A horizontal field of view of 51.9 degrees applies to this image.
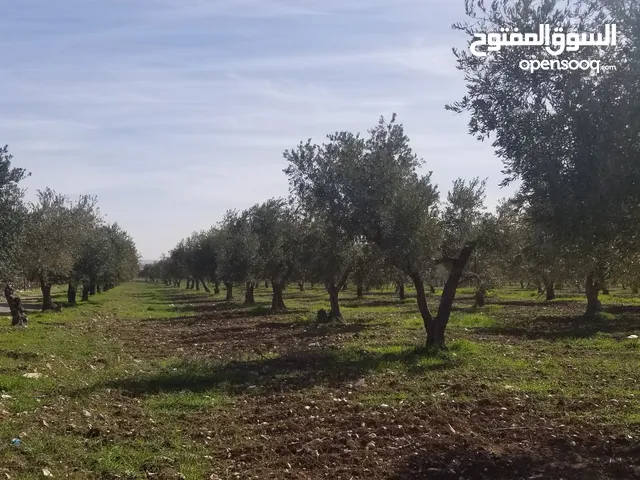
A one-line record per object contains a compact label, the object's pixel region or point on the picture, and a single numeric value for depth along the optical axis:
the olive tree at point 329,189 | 23.31
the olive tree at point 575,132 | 9.81
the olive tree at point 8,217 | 22.20
